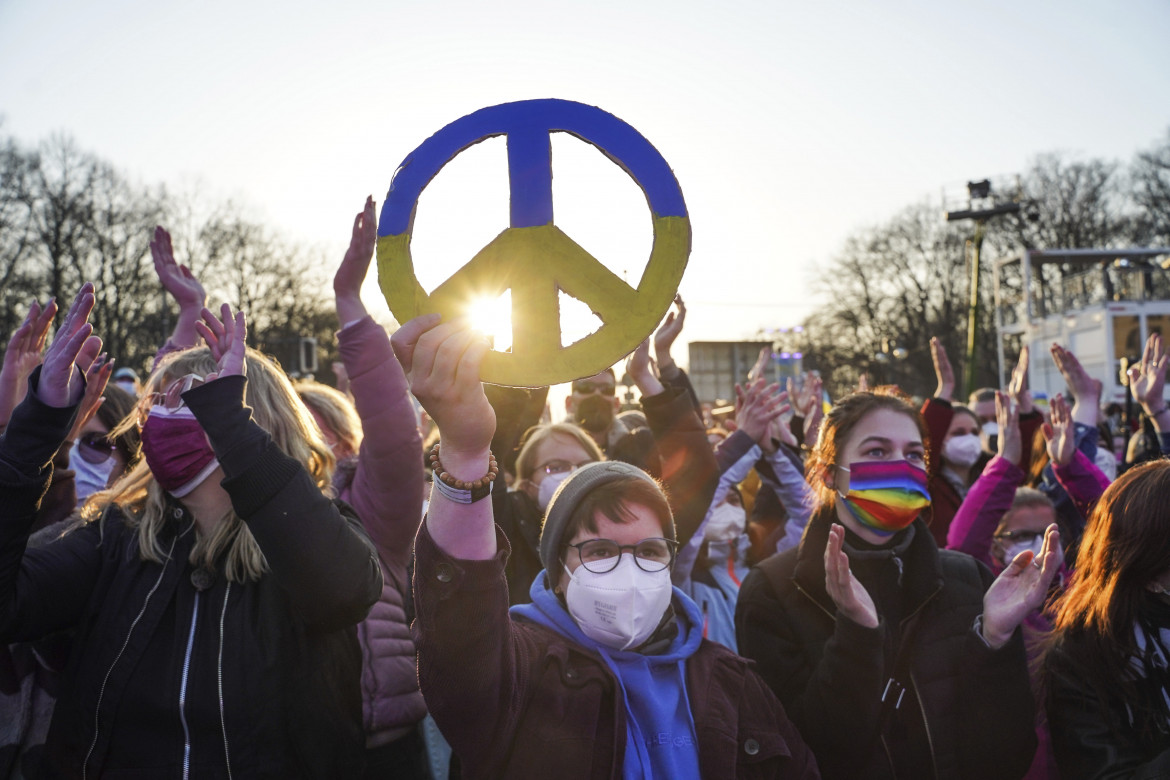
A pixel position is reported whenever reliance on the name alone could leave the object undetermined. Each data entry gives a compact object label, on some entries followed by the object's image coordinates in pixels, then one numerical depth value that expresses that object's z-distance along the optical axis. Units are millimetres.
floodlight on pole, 24508
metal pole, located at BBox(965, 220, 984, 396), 24239
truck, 30984
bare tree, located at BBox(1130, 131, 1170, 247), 37088
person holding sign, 1515
